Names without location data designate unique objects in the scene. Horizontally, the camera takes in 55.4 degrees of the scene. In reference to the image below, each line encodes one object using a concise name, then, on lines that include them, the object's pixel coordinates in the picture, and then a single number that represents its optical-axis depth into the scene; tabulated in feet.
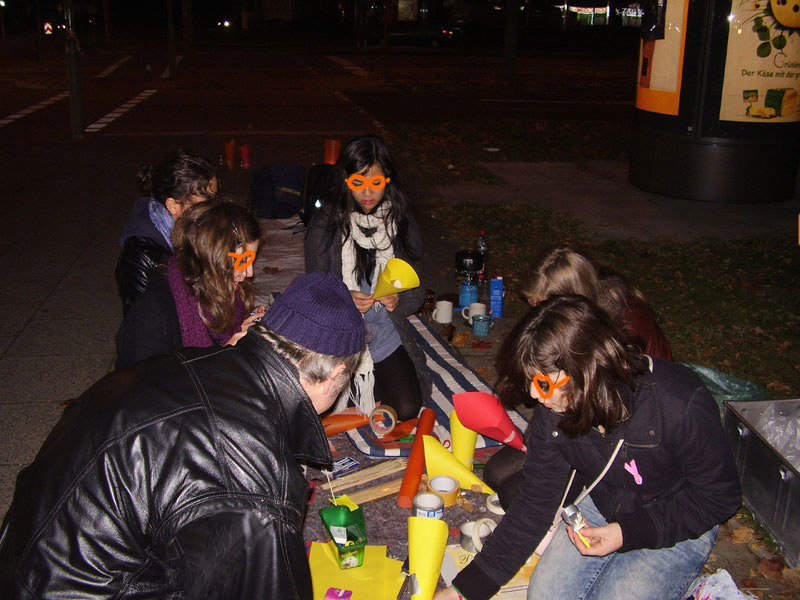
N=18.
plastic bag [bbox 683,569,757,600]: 10.03
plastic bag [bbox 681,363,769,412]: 14.76
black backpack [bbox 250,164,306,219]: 30.42
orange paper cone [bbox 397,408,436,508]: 12.84
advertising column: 31.24
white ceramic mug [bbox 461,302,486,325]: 20.51
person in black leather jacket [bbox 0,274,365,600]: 5.55
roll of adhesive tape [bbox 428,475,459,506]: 12.43
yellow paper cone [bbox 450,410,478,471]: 13.43
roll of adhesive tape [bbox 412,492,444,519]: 11.23
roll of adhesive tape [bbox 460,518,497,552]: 11.33
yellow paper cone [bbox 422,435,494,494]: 13.07
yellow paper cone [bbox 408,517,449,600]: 10.07
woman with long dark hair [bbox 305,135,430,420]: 15.42
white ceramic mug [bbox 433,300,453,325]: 20.71
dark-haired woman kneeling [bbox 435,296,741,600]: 8.25
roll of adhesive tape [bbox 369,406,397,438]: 15.01
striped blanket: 14.83
